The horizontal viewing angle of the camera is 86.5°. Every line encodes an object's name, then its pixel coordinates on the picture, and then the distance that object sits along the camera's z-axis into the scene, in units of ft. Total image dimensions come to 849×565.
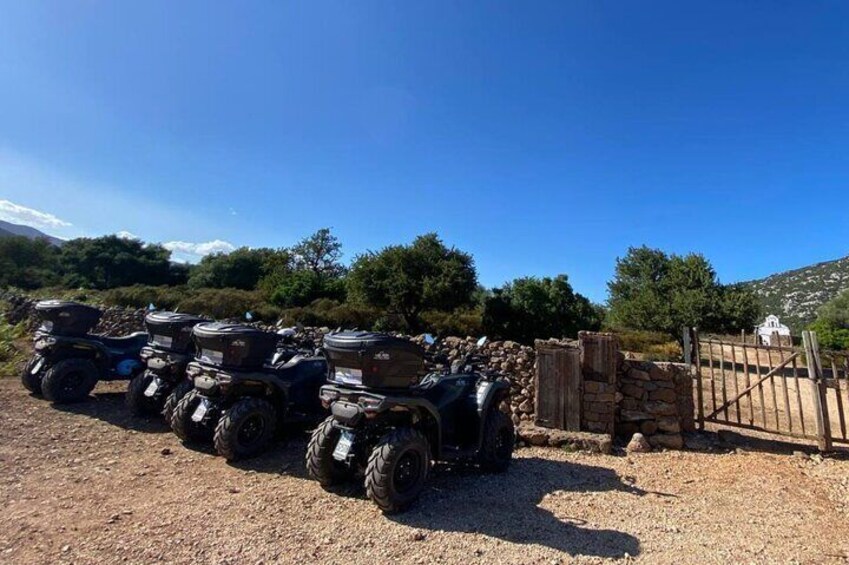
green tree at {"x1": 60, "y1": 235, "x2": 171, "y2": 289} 118.11
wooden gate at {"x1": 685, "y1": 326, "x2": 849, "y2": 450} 20.39
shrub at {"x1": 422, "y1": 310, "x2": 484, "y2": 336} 67.87
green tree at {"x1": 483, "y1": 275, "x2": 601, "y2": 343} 68.03
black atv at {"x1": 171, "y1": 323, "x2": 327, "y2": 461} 16.67
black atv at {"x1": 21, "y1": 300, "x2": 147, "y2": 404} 24.26
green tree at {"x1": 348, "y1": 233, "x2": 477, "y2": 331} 68.74
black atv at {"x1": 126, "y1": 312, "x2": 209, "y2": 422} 21.35
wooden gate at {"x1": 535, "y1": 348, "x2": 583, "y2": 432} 22.38
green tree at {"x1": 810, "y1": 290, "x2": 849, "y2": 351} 69.15
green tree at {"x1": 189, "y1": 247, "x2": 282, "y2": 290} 124.43
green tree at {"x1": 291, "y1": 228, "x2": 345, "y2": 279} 138.92
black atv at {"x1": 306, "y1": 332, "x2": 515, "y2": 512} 12.59
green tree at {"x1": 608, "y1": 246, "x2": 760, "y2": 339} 83.46
